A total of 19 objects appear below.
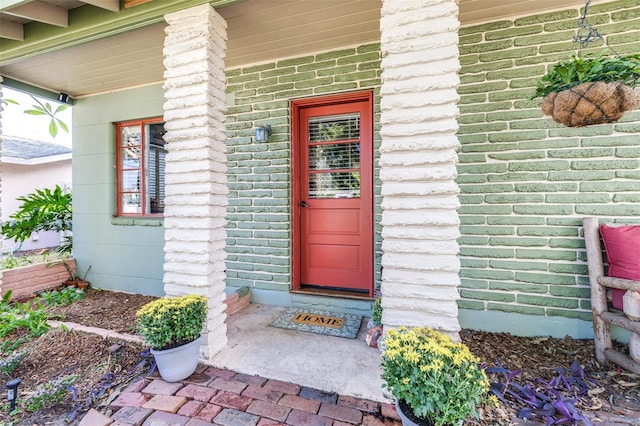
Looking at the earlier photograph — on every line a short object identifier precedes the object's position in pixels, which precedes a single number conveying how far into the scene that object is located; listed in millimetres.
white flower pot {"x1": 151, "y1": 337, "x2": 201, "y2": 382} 1768
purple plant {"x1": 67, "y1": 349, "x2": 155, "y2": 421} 1653
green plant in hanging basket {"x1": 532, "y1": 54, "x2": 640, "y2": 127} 1363
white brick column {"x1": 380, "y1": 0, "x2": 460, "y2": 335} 1579
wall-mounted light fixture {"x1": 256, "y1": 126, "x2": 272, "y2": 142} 3021
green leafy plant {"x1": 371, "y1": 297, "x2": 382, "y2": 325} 2338
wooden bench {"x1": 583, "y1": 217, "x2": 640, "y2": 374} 1858
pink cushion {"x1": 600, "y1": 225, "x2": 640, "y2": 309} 1914
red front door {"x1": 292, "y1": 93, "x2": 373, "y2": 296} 2951
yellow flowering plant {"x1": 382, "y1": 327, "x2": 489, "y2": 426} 1147
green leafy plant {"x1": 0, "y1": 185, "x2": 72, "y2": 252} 3807
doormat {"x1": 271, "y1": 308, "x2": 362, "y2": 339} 2492
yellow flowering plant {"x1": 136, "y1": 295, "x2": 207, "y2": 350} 1763
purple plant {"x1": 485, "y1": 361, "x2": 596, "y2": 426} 1495
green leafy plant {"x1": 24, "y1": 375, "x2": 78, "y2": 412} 1650
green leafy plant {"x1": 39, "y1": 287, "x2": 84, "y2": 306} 3338
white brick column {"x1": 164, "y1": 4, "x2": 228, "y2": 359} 2061
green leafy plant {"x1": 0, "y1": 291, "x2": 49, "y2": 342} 2512
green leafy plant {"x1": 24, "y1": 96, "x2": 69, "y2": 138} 3826
